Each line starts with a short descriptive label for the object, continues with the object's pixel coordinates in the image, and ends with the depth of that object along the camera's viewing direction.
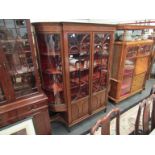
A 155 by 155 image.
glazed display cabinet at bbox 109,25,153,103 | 2.43
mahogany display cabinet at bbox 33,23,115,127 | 1.65
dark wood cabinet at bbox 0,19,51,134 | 1.33
